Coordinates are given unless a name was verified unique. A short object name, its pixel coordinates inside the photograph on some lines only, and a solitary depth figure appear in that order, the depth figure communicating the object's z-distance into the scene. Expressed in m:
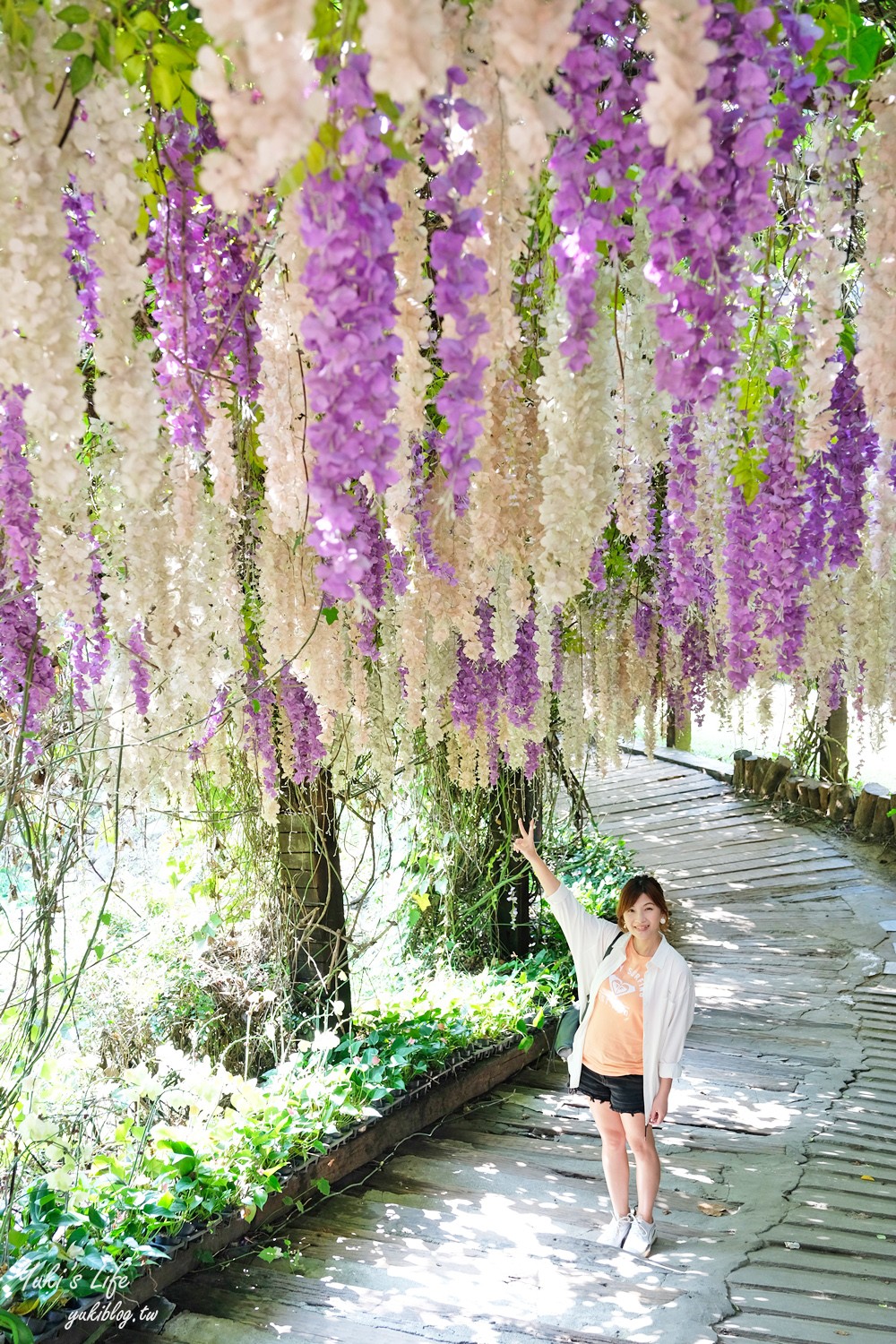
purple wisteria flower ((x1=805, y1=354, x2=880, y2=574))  2.27
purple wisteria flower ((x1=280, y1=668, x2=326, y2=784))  3.33
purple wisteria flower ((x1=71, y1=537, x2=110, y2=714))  2.59
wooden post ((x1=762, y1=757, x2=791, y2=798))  8.73
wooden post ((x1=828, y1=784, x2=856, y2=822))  8.11
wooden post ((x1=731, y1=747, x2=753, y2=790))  9.06
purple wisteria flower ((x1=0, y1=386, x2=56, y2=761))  1.72
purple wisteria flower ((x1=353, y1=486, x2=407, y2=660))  2.55
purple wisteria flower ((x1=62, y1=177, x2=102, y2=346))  1.51
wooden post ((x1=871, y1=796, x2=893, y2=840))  7.66
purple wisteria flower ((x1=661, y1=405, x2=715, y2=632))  2.32
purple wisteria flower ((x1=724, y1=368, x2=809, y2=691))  2.03
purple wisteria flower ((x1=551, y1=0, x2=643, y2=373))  1.06
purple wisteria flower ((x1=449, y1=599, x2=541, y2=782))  3.58
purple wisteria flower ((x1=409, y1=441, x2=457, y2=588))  2.11
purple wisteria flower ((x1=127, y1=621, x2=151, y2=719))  2.54
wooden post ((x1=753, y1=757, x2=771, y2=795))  8.91
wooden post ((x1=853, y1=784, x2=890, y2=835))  7.74
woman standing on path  3.14
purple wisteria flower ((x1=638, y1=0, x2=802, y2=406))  1.01
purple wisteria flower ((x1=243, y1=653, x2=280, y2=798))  3.20
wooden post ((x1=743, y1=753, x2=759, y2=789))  9.01
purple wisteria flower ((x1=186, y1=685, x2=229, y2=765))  3.26
